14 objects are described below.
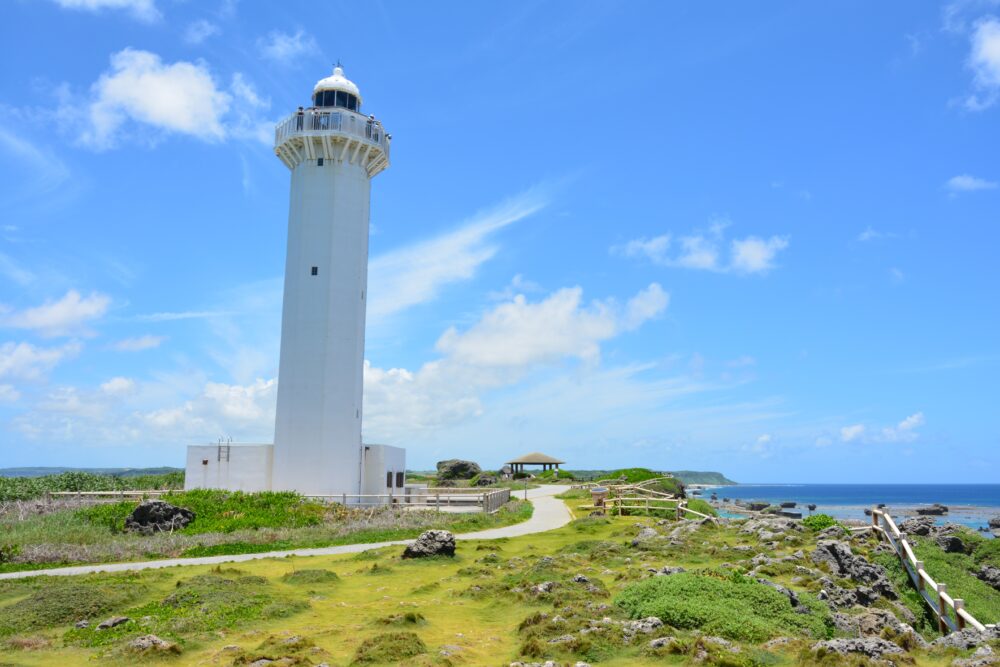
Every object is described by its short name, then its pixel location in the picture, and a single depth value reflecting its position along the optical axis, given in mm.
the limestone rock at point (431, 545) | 20672
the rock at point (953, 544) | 26797
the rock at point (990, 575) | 23172
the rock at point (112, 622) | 13414
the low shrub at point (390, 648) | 11234
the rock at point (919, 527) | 28661
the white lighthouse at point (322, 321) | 36219
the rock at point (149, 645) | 11633
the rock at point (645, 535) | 23491
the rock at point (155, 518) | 27172
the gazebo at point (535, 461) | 78312
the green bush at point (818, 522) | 25002
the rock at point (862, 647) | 10922
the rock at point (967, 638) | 11891
